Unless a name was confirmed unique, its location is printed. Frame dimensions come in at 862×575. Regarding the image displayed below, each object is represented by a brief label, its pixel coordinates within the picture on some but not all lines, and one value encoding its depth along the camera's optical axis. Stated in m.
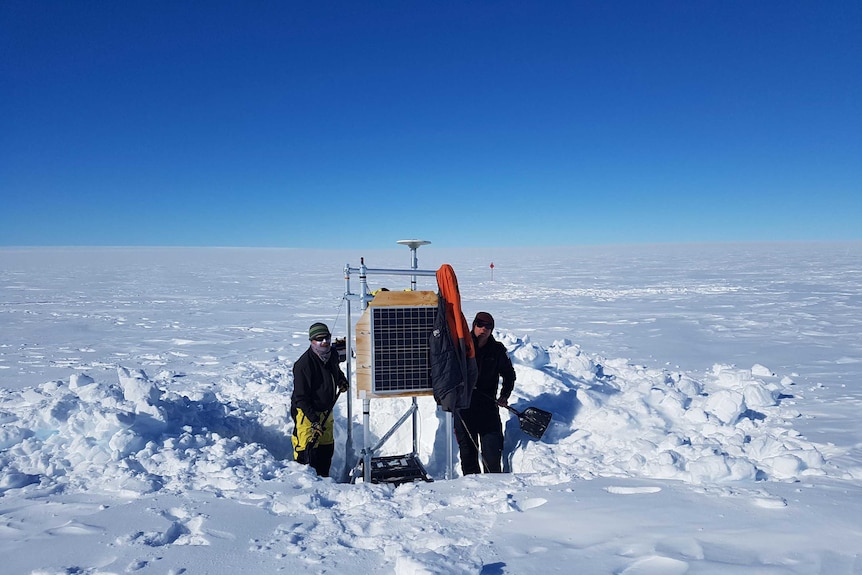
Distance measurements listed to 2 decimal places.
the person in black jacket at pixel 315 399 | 4.65
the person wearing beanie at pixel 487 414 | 4.98
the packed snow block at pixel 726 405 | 5.09
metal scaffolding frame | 4.59
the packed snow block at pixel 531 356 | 7.00
